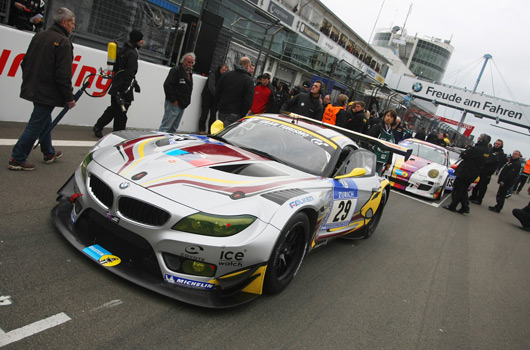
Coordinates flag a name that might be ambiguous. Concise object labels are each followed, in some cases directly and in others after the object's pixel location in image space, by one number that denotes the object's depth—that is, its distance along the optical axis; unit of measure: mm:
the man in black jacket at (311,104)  8539
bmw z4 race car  2791
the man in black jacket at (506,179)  12477
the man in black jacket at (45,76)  4445
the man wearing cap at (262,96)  9509
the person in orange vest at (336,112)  9109
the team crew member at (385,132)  7875
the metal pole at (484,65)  52691
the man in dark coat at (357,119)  8953
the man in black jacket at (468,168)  9719
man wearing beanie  6727
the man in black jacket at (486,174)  12039
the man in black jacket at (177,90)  7215
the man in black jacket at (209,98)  9786
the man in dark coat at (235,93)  7578
